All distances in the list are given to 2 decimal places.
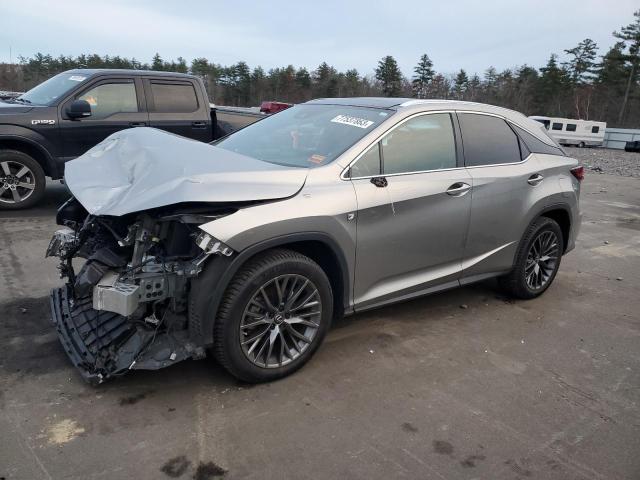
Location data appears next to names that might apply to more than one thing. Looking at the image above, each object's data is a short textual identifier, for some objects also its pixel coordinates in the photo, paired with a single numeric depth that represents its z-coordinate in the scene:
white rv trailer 46.34
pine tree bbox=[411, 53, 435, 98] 71.31
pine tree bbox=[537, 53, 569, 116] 67.50
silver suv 2.96
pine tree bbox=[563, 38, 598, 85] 67.50
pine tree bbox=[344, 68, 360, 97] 68.11
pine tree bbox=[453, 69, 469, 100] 72.38
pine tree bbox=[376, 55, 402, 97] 67.97
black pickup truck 7.05
